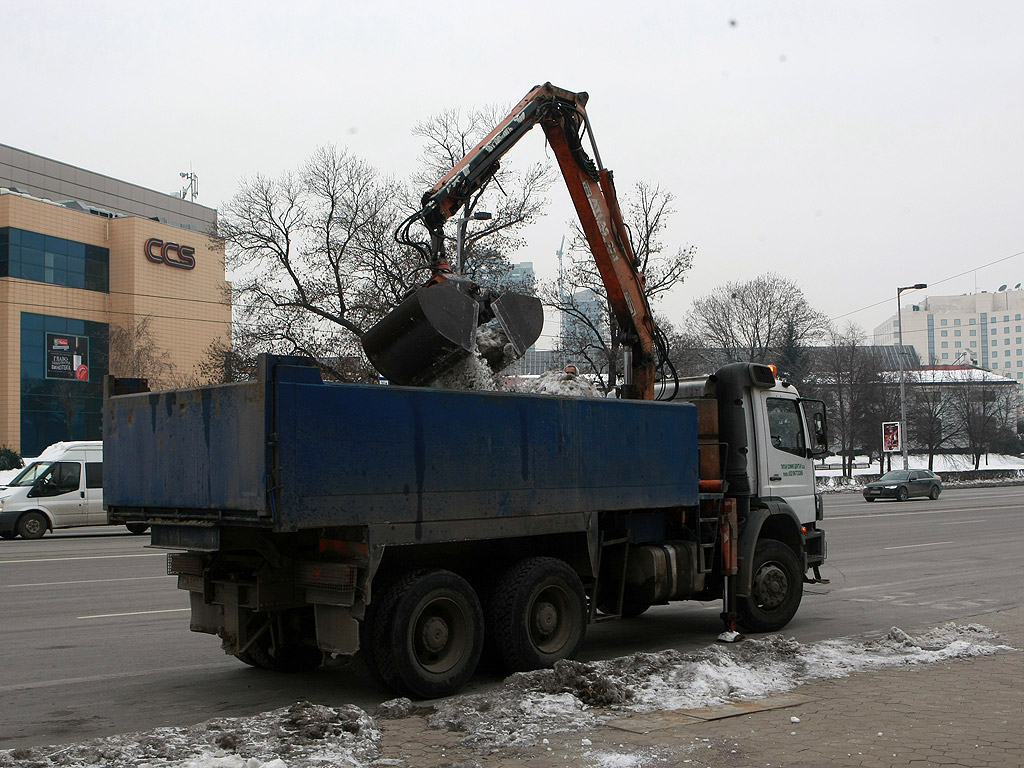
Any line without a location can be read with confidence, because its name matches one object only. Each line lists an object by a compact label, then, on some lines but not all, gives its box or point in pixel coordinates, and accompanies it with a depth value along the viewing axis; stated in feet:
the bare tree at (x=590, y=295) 132.98
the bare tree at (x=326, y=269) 115.44
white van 78.54
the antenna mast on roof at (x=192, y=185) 270.26
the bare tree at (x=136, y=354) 185.47
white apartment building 550.36
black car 136.77
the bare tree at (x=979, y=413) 258.16
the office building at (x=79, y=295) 194.90
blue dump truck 21.34
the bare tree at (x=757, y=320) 216.13
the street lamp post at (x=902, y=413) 156.21
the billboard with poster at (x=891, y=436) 168.45
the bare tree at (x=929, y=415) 245.45
